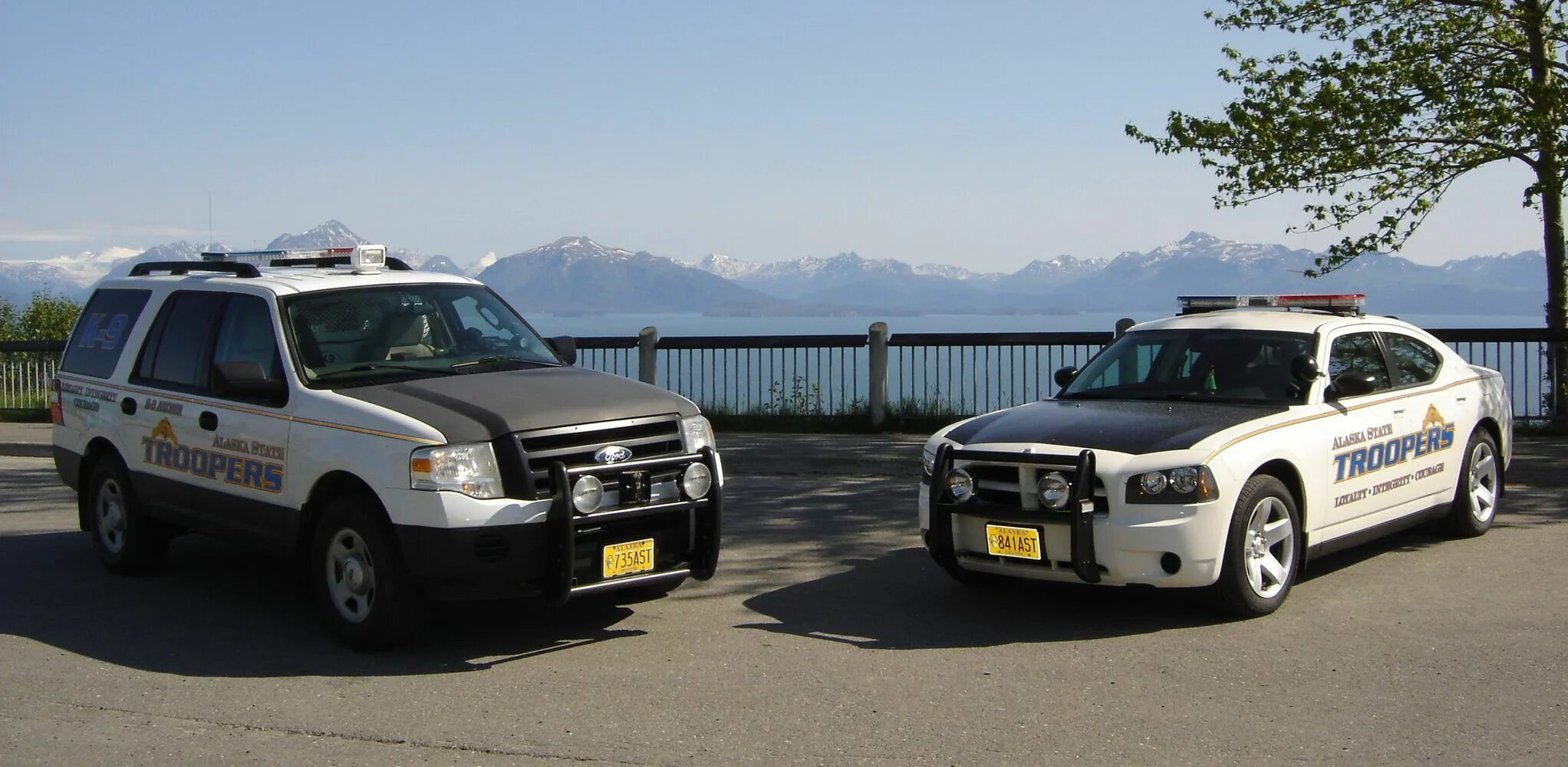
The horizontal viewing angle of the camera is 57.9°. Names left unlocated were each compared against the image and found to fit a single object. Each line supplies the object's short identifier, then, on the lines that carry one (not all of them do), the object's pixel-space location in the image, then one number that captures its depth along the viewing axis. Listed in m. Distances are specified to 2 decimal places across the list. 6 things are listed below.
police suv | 6.49
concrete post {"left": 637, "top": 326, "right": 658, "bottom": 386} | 17.43
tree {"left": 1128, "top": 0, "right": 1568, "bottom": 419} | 15.59
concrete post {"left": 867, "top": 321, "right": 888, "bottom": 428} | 16.14
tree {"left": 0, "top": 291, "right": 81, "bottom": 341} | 29.78
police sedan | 6.89
